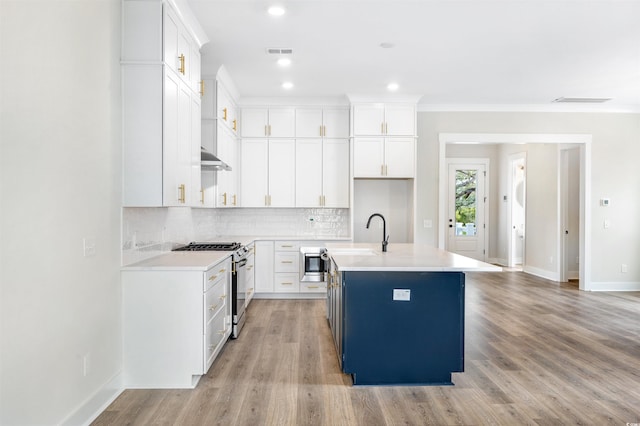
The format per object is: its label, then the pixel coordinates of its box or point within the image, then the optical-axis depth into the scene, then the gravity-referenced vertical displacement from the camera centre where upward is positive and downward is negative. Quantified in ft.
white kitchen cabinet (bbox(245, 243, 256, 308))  16.51 -2.77
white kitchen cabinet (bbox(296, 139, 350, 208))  19.69 +1.94
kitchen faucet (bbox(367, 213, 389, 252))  12.59 -1.08
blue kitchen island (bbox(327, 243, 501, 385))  9.73 -2.77
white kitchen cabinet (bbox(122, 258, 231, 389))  9.40 -2.74
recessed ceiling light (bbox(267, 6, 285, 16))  10.58 +5.26
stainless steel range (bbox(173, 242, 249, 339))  12.90 -2.16
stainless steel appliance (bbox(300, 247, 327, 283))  18.44 -2.50
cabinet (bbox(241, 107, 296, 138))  19.57 +4.24
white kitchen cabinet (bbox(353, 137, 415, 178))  19.03 +2.58
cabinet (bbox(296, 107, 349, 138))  19.65 +4.20
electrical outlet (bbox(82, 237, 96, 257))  7.85 -0.72
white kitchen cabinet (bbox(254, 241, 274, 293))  18.70 -2.54
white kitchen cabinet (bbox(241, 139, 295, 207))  19.66 +1.78
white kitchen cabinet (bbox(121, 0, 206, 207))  9.35 +2.52
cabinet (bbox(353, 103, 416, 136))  19.02 +4.27
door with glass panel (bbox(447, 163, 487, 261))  30.50 +0.05
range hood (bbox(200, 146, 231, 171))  13.44 +1.66
